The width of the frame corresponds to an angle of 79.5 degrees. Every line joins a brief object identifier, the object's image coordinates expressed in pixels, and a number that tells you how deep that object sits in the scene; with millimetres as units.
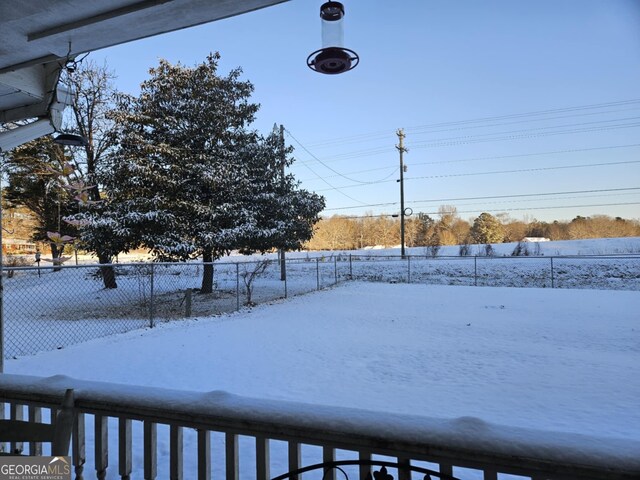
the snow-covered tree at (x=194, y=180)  10633
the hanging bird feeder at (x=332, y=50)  2283
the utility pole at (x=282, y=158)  13695
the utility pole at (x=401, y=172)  25141
